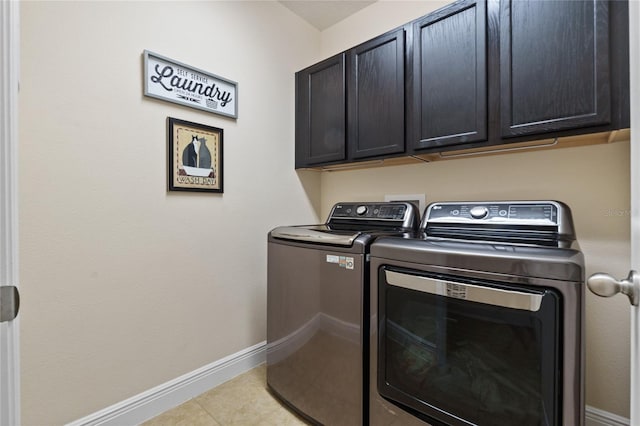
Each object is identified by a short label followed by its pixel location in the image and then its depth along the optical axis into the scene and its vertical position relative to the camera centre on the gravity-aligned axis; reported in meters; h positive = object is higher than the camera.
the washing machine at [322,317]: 1.26 -0.51
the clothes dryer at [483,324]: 0.85 -0.38
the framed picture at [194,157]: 1.58 +0.32
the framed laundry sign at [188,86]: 1.50 +0.72
